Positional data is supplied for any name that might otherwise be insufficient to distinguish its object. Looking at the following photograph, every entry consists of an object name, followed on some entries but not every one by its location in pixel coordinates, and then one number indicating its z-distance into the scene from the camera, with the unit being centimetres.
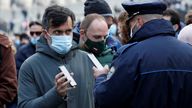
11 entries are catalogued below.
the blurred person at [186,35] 729
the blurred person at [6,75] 843
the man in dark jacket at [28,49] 1380
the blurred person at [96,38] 789
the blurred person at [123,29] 707
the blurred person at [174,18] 1074
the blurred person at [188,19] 993
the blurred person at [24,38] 2200
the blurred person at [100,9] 950
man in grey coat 713
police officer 598
